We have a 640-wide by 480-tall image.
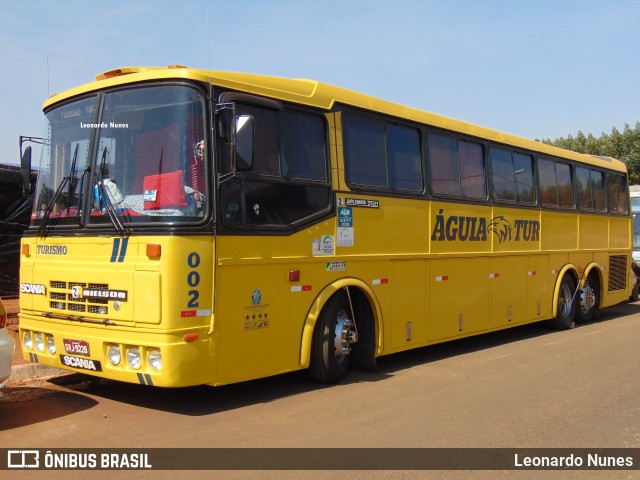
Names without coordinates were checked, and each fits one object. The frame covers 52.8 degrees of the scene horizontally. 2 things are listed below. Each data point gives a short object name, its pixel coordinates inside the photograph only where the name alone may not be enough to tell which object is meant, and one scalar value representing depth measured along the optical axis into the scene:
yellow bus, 6.01
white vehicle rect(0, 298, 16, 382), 5.78
